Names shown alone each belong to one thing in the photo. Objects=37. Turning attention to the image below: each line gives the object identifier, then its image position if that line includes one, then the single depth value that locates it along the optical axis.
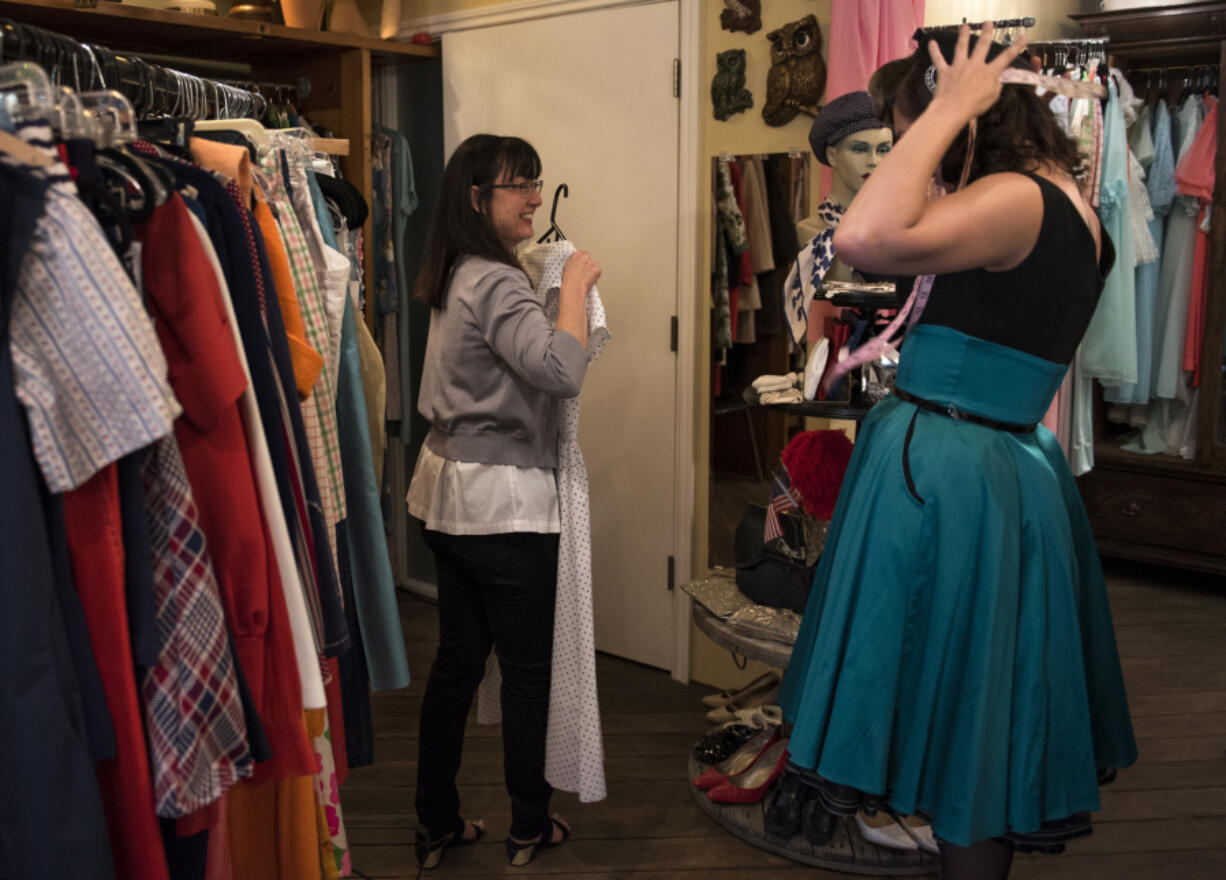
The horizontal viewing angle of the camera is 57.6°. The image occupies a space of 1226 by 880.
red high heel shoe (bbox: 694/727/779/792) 2.58
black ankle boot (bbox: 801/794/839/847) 2.37
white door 3.12
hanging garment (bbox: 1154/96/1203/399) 3.90
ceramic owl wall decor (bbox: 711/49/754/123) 2.93
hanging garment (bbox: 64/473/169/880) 1.06
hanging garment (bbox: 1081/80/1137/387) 3.29
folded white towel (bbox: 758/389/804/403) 2.41
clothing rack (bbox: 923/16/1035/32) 2.08
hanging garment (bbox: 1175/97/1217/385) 3.84
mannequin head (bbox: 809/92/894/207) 2.35
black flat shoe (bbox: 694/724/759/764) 2.71
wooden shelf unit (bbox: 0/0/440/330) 2.93
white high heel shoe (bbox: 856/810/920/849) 2.34
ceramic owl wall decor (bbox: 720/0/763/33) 2.89
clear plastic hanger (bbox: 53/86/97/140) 1.07
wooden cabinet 3.81
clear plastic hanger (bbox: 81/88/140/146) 1.12
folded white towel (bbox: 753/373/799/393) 2.46
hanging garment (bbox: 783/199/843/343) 2.38
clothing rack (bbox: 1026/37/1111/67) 2.81
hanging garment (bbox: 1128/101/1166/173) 3.95
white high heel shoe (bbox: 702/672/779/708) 2.93
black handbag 2.43
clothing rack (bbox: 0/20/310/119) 1.37
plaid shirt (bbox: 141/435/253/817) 1.09
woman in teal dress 1.50
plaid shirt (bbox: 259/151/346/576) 1.52
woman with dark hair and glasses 2.06
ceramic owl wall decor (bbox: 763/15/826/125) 2.79
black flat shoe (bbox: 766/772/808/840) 2.40
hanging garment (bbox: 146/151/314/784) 1.16
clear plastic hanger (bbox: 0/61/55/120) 1.03
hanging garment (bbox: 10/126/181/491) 0.99
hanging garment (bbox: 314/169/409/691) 1.68
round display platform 2.31
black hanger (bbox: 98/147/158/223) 1.13
